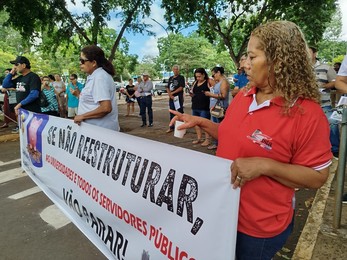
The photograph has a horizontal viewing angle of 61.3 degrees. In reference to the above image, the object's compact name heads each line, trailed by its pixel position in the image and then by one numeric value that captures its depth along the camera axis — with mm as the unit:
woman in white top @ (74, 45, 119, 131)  3094
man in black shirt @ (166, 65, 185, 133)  8516
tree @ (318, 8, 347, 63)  63750
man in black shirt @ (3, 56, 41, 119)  4848
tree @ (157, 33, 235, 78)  54062
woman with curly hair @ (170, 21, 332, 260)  1243
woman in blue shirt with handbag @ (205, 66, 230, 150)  6477
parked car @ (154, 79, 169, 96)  34500
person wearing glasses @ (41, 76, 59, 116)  7348
